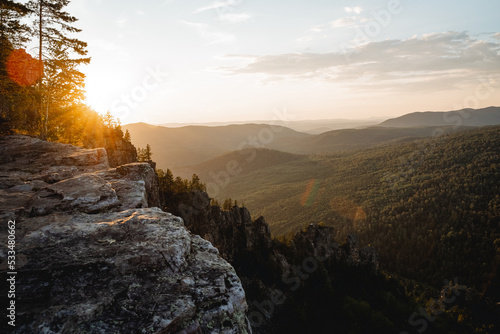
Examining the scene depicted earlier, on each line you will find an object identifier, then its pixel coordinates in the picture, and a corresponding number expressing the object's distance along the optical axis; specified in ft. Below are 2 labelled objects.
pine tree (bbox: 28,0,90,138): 94.94
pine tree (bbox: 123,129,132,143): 194.24
